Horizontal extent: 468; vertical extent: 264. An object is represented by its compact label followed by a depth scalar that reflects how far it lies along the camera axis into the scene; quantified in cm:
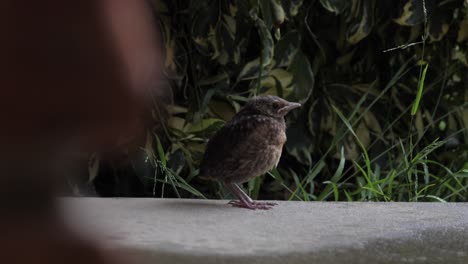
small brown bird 599
